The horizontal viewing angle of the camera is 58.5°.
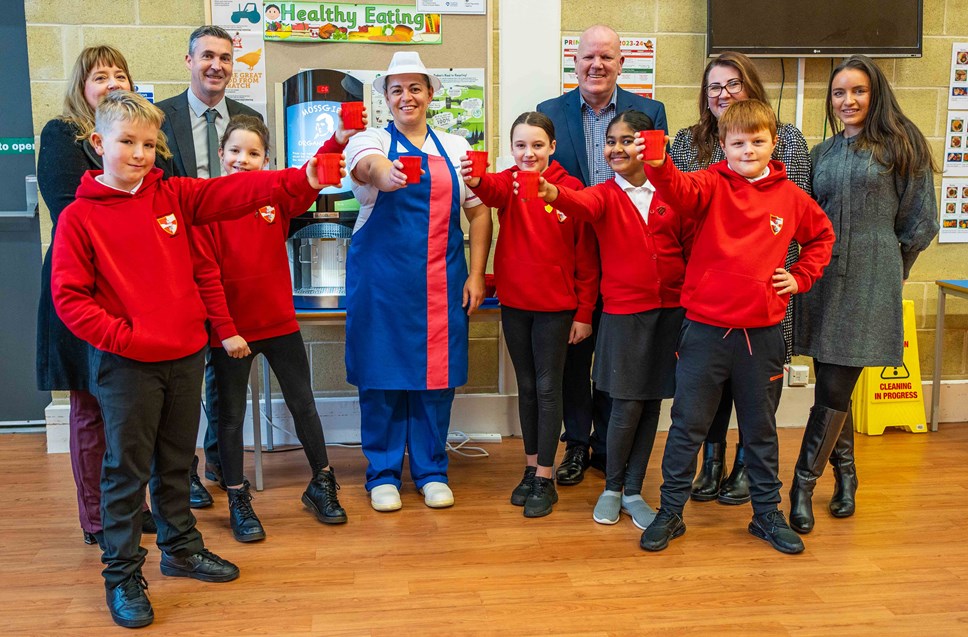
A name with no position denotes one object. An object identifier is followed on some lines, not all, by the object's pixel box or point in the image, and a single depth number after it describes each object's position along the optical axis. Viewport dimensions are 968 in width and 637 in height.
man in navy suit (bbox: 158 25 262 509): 2.90
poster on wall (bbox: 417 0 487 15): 3.72
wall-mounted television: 3.77
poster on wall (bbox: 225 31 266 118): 3.64
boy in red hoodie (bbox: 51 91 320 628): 2.10
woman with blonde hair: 2.38
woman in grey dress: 2.75
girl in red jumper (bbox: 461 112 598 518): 2.88
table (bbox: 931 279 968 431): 3.87
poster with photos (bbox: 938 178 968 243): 4.12
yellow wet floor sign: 3.99
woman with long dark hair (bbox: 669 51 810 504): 2.78
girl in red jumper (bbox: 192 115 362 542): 2.67
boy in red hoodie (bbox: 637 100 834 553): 2.48
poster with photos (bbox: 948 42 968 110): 4.00
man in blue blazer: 3.11
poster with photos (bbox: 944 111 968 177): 4.06
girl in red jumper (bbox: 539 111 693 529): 2.69
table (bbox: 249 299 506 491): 3.18
